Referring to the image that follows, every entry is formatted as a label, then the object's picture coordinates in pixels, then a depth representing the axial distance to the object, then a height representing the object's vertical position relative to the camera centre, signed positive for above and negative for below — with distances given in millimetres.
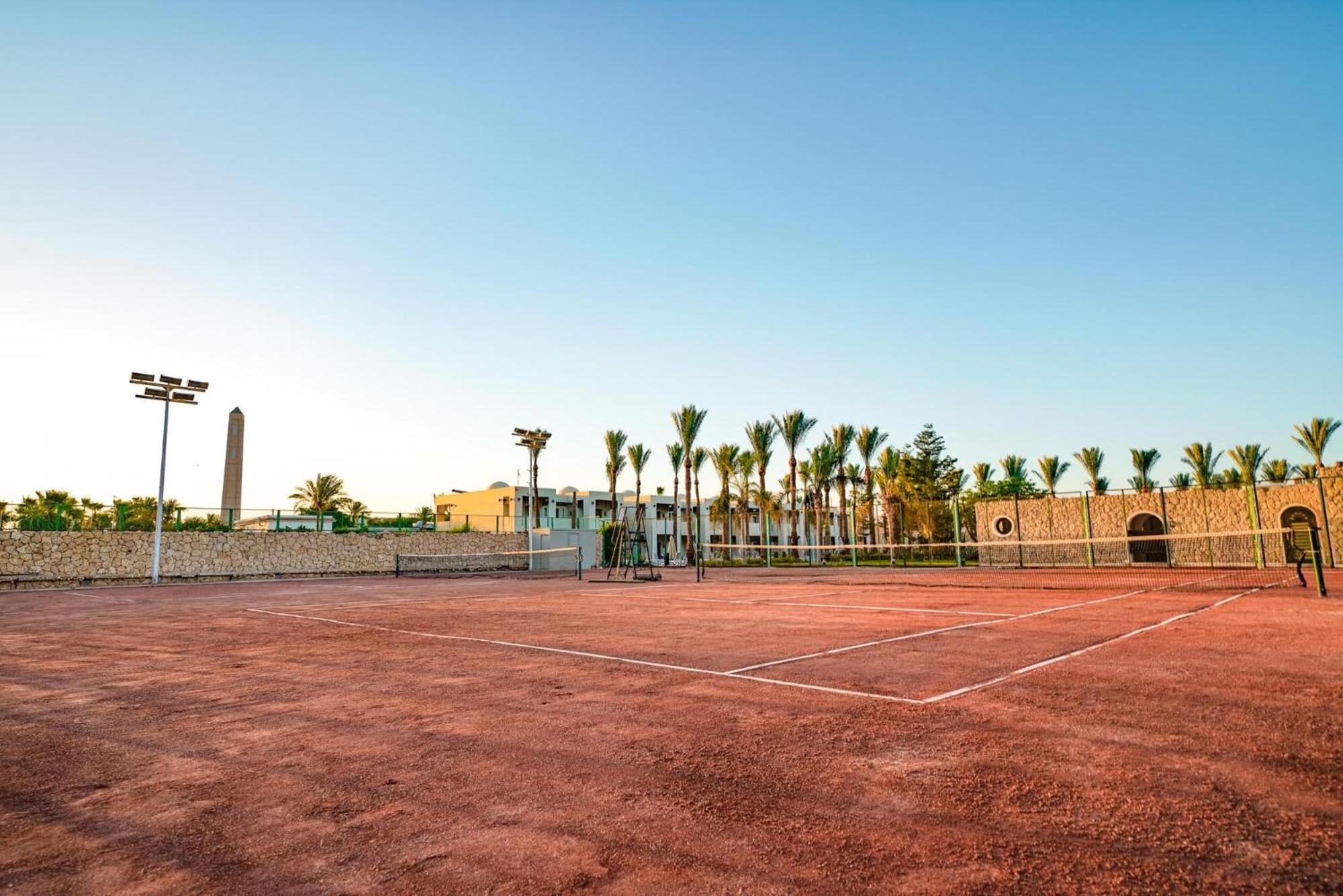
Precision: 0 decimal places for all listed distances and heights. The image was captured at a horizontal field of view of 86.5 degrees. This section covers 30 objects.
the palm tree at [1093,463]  70812 +6343
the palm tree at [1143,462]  70938 +6372
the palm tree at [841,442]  65938 +8237
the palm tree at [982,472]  70750 +5663
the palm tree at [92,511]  34125 +1579
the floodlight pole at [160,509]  30766 +1493
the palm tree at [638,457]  72644 +7903
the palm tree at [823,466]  67250 +6201
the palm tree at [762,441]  66312 +8541
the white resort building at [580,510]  77500 +3225
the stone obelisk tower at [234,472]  49781 +4926
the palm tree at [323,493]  62719 +4200
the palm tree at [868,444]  67312 +8249
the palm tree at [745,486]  71938 +4958
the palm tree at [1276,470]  66938 +5027
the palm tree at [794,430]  64562 +9204
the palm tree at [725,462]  73562 +7296
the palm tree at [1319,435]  56750 +7004
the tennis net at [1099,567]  22094 -1673
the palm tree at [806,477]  67062 +5359
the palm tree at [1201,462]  68375 +6134
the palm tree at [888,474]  60375 +5315
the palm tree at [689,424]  68125 +10446
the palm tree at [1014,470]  74938 +6071
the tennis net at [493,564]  44219 -1754
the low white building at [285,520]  42688 +1311
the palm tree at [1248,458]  66188 +6222
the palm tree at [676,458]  70250 +7592
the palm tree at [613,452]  72625 +8507
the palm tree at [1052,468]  70188 +5782
